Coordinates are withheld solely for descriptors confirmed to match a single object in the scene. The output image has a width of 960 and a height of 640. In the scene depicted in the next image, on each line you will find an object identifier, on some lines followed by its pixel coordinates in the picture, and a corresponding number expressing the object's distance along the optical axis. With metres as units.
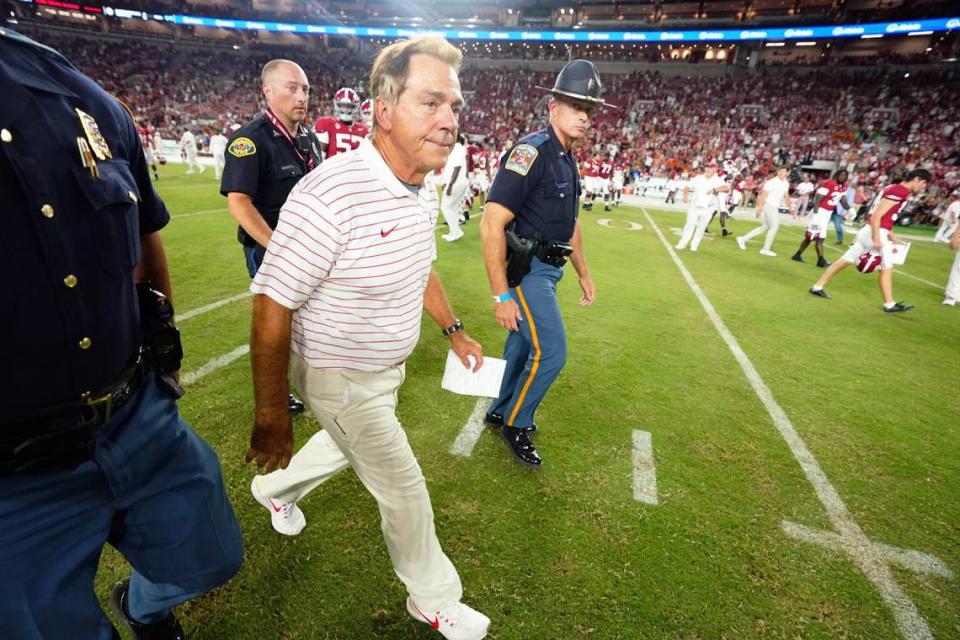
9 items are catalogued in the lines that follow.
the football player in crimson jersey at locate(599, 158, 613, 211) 17.73
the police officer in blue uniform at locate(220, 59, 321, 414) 3.04
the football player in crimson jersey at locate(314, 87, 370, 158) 5.68
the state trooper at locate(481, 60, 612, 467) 2.89
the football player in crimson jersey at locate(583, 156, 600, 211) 17.47
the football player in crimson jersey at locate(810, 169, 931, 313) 6.93
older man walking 1.51
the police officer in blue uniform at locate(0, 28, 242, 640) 1.04
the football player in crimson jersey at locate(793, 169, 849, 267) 10.29
